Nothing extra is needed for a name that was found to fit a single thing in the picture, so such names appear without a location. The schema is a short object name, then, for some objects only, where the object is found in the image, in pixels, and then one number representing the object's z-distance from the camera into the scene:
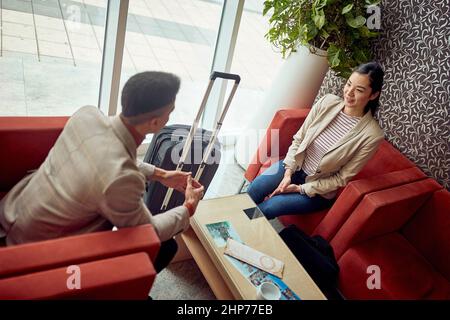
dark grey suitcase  2.02
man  1.19
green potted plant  2.31
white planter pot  2.68
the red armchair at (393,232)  1.94
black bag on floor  2.04
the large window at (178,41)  2.76
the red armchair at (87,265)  1.08
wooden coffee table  1.68
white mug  1.57
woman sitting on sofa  2.11
